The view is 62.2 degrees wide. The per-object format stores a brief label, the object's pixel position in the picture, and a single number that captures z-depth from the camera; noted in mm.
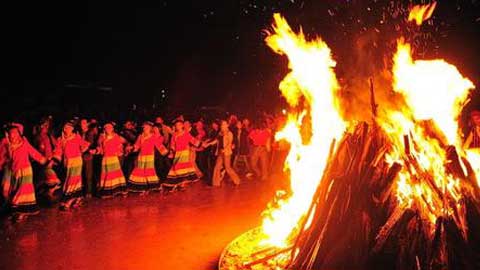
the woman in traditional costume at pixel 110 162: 10391
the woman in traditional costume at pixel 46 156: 9508
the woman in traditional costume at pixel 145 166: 10801
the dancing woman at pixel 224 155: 12055
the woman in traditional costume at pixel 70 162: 9412
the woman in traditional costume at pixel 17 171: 8398
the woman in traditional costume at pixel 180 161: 11258
